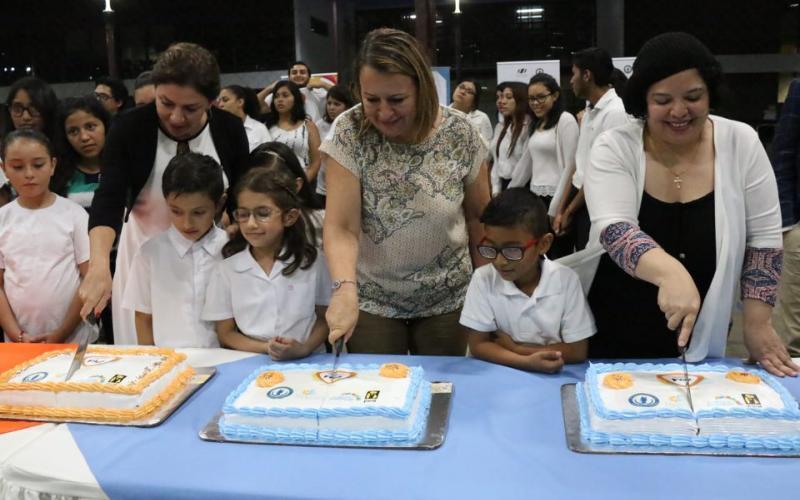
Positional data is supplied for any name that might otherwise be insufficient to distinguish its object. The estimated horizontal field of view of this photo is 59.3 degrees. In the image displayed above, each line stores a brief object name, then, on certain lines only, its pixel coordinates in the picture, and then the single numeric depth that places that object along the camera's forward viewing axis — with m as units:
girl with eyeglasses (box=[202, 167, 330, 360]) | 1.84
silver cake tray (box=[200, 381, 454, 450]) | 1.19
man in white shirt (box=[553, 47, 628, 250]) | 3.45
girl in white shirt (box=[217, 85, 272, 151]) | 4.34
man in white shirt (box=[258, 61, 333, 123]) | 5.70
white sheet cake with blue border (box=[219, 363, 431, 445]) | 1.21
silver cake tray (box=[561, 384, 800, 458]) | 1.11
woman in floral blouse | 1.59
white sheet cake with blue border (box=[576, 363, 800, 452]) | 1.13
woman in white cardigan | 1.44
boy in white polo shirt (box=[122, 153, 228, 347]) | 1.92
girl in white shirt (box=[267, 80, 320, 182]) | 4.83
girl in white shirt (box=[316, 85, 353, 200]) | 4.99
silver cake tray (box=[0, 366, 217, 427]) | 1.32
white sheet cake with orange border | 1.35
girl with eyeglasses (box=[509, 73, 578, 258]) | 4.64
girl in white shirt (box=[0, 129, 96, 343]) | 2.27
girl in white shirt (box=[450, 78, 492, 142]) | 6.20
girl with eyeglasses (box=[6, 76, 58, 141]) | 2.88
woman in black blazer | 1.84
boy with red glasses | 1.59
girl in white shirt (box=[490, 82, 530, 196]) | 5.13
